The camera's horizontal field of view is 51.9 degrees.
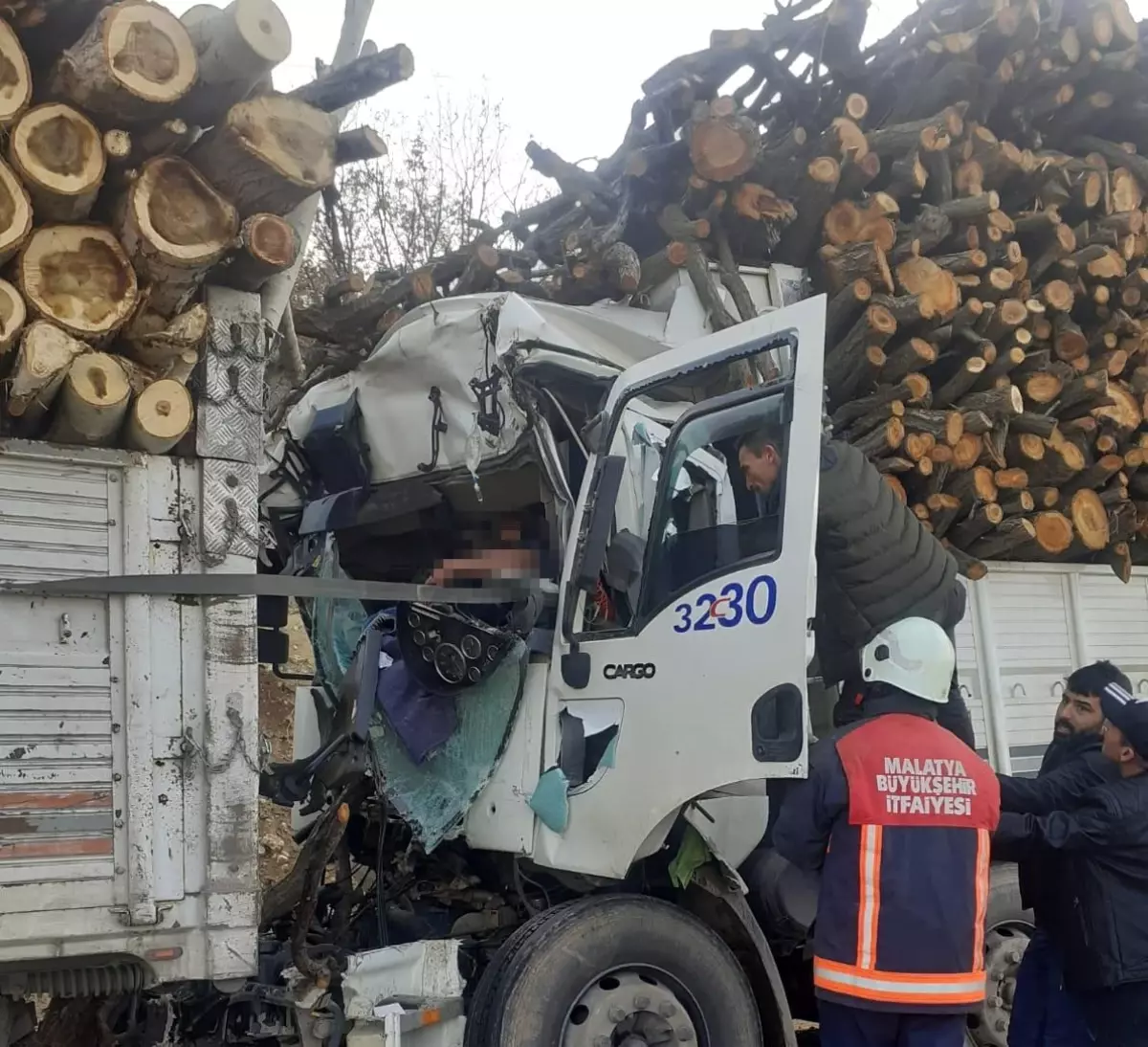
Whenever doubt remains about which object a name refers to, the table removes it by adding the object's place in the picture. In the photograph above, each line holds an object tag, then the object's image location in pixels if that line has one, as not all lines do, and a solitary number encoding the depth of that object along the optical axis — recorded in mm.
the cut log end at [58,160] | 2895
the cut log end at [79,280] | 2924
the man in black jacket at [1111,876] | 3617
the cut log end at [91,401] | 2908
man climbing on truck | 3674
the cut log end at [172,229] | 3031
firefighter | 3139
